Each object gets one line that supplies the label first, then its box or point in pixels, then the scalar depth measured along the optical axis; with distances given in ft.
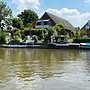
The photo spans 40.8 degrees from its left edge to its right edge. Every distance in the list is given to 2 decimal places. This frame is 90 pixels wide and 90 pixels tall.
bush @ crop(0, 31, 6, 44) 73.97
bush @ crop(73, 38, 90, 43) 69.30
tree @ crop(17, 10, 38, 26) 125.52
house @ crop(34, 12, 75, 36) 92.21
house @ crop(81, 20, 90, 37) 87.29
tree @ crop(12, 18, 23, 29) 93.84
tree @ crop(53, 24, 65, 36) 77.73
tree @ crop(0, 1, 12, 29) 85.55
